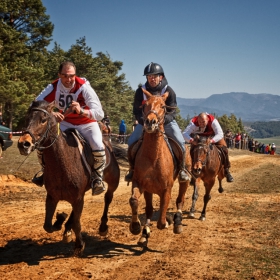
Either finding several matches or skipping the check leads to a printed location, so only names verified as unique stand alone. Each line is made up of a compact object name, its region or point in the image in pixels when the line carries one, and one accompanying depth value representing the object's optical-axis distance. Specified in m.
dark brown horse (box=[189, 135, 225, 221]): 10.62
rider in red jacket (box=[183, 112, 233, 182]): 11.72
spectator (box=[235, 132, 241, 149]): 51.88
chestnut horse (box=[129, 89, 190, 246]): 6.98
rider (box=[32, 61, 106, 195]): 6.67
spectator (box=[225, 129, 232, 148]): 47.16
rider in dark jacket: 7.55
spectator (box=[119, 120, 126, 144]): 33.06
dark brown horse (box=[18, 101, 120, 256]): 5.61
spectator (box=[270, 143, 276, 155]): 53.00
